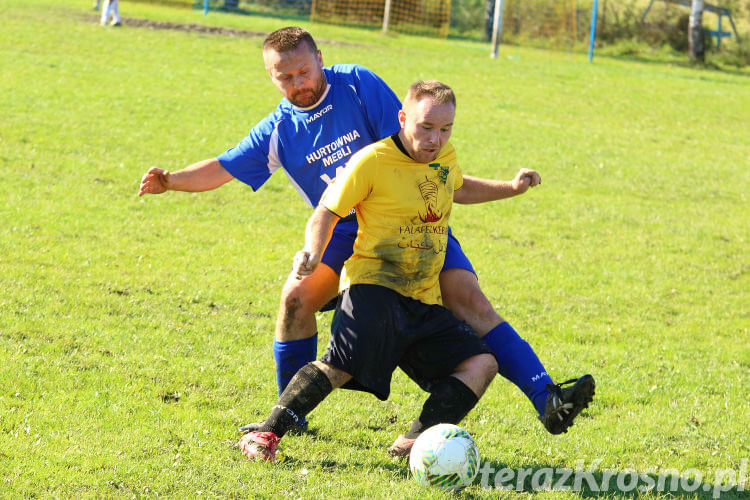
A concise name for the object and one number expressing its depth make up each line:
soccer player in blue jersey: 10.26
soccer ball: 9.02
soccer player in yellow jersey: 9.45
